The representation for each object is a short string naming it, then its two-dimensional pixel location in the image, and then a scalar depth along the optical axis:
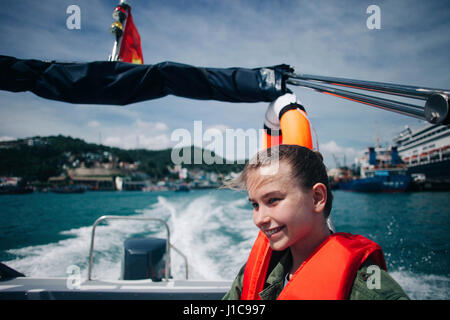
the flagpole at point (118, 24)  3.22
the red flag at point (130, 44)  3.70
